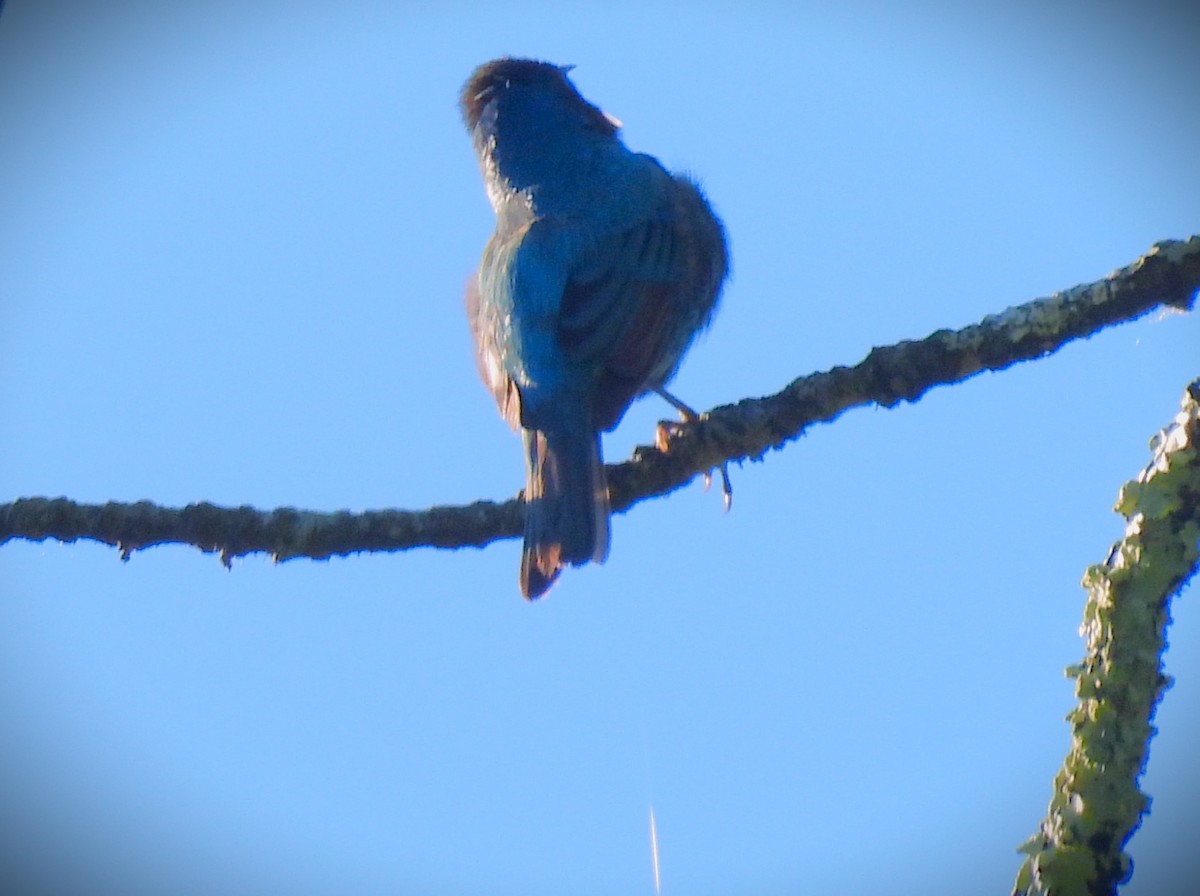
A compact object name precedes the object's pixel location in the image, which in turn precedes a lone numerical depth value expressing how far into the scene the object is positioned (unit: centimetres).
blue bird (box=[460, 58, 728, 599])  947
